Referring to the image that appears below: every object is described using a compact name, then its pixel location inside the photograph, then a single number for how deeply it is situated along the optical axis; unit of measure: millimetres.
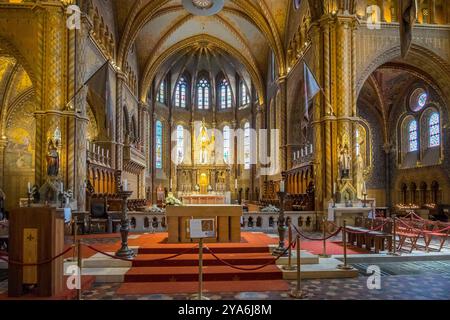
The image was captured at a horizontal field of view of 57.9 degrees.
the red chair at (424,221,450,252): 10697
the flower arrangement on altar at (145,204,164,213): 16314
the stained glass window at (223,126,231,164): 37375
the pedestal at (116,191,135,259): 8844
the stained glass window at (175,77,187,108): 38438
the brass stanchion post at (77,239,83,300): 6051
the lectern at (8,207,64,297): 6195
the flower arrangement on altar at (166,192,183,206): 11898
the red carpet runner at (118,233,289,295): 7168
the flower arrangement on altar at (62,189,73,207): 14111
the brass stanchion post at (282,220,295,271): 7958
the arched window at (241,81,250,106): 37500
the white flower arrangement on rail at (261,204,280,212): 17739
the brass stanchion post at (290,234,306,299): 6535
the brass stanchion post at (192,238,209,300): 6254
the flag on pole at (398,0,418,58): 8250
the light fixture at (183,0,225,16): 18031
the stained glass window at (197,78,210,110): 38812
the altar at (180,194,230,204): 16078
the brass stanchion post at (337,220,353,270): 8211
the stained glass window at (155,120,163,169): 36656
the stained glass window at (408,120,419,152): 24219
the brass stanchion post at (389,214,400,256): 10008
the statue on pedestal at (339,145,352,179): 15406
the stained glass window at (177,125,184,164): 37188
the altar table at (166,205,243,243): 10094
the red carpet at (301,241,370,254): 10492
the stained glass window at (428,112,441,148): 22094
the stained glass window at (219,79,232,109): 38719
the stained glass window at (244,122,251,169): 36319
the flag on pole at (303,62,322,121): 13117
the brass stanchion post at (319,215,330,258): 9620
